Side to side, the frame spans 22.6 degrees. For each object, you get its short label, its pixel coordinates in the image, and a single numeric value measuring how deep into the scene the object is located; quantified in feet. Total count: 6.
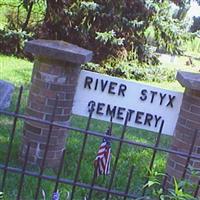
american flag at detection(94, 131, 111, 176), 13.45
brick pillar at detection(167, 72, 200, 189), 15.46
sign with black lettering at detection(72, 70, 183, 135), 13.56
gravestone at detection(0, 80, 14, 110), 21.53
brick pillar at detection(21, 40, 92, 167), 15.53
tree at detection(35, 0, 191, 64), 41.78
